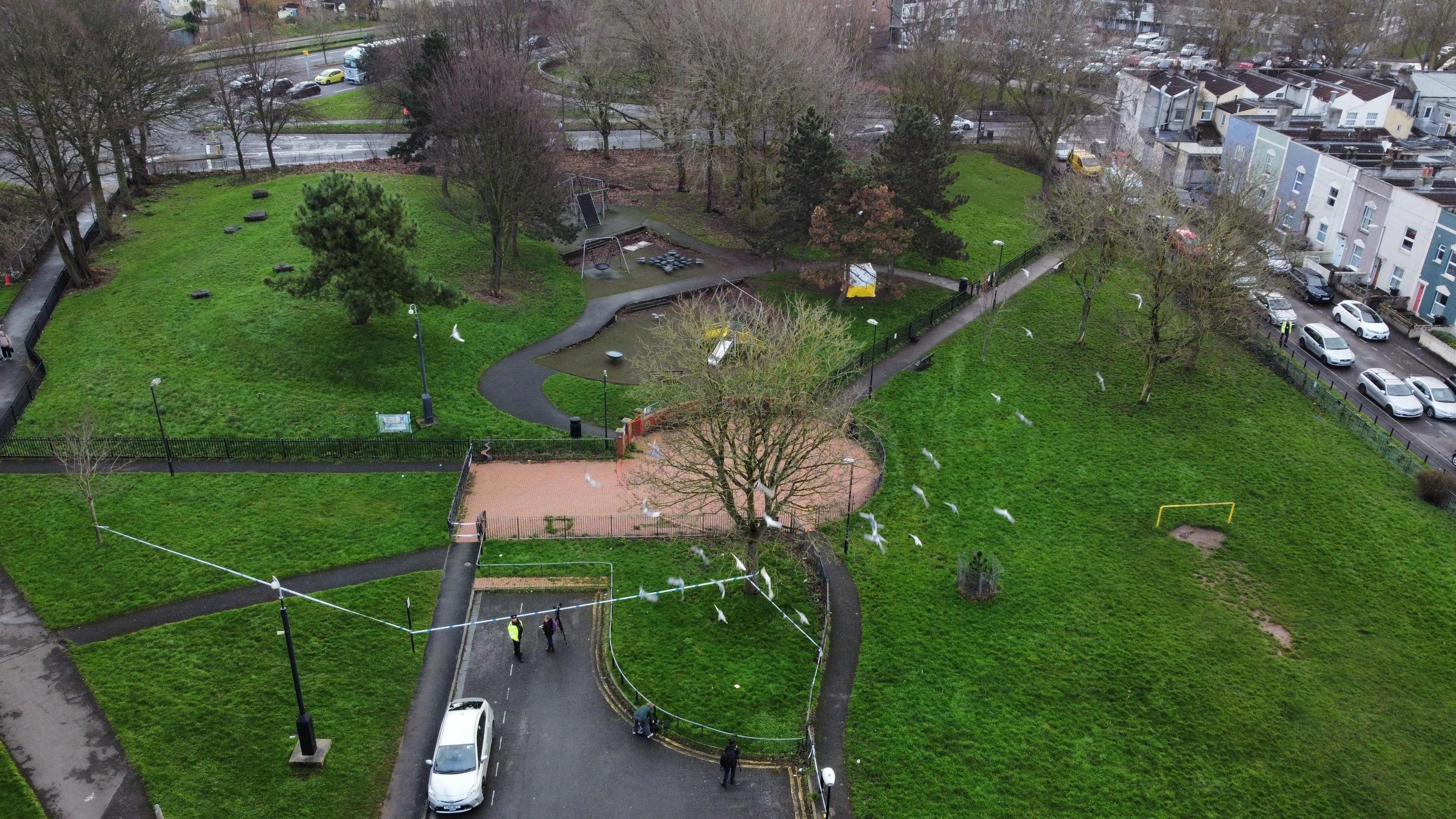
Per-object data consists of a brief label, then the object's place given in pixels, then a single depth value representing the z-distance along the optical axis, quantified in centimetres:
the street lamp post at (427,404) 3894
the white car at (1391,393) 4494
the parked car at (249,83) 6550
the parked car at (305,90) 8694
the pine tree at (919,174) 5109
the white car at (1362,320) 5272
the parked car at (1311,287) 5750
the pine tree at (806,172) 5091
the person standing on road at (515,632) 2848
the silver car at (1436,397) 4500
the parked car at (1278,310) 5394
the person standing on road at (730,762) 2458
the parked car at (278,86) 6931
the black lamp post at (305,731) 2425
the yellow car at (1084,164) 7344
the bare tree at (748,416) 3059
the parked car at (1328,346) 4978
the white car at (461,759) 2375
